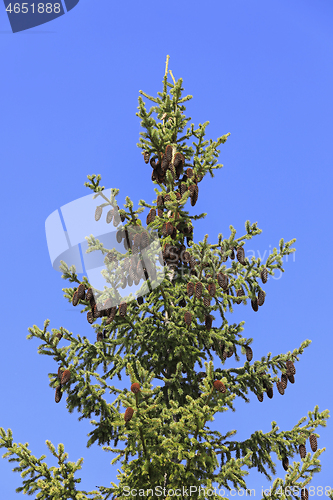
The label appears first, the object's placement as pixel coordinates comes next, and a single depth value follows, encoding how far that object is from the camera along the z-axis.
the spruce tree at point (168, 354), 14.34
